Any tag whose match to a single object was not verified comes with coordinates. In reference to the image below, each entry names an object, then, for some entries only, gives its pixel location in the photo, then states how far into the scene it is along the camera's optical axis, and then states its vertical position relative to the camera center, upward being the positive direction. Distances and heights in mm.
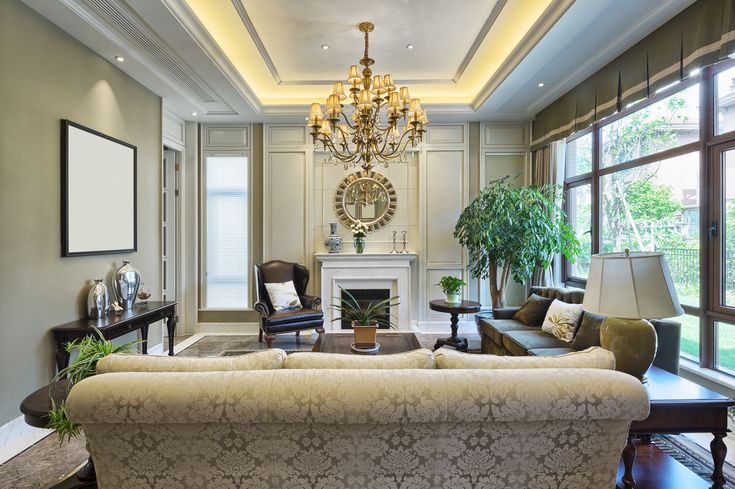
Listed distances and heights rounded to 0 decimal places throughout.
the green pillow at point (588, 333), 2922 -675
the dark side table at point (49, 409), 1735 -746
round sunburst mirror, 5535 +623
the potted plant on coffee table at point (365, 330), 3117 -686
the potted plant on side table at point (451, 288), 4515 -501
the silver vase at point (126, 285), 3518 -373
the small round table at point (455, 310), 4402 -744
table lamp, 1822 -271
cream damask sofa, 1267 -607
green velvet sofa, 2416 -783
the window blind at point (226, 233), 5492 +157
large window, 2768 +466
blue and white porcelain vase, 5391 +44
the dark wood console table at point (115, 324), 2875 -636
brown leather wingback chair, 4484 -755
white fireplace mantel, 5348 -420
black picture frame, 3053 +419
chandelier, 3295 +1127
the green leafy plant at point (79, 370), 1554 -517
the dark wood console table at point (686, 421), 1753 -796
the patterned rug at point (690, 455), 2148 -1250
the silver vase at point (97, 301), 3213 -465
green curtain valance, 2570 +1446
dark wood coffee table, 3186 -857
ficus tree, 4469 +176
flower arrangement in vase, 5379 +120
